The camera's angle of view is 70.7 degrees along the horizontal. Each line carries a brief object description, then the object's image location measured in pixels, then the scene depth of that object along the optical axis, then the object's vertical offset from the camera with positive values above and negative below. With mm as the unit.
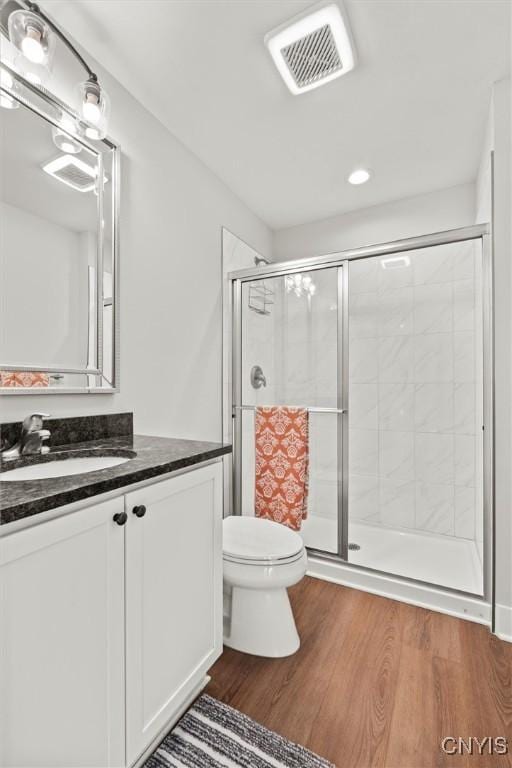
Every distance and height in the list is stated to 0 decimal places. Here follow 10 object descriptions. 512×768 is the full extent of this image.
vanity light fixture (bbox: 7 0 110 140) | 1050 +1021
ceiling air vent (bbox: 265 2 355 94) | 1281 +1320
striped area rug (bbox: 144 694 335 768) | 1034 -1066
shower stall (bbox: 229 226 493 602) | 2152 -13
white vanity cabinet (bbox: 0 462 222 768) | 668 -541
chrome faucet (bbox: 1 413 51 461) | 1113 -151
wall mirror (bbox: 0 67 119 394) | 1175 +504
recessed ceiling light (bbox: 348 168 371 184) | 2230 +1353
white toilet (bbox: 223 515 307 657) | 1440 -858
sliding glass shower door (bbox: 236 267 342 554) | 2213 +139
